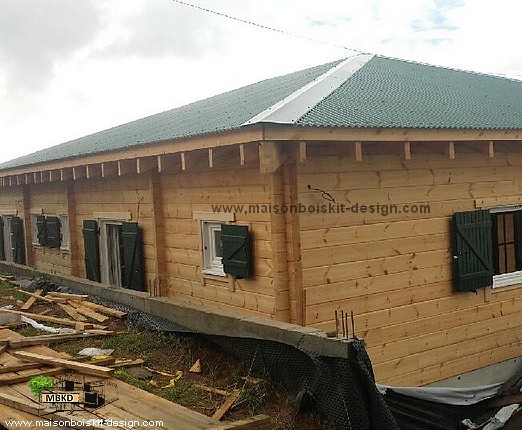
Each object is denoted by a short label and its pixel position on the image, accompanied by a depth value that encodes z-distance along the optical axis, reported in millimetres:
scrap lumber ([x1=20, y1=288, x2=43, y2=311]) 8352
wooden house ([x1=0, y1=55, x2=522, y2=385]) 6449
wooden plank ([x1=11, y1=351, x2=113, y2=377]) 5188
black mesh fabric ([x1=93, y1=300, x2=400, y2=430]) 4262
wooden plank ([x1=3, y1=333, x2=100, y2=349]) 6160
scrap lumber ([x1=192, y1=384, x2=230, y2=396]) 4828
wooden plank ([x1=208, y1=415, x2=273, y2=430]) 3971
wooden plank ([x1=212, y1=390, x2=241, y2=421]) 4393
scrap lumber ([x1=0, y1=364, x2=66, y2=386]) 4996
